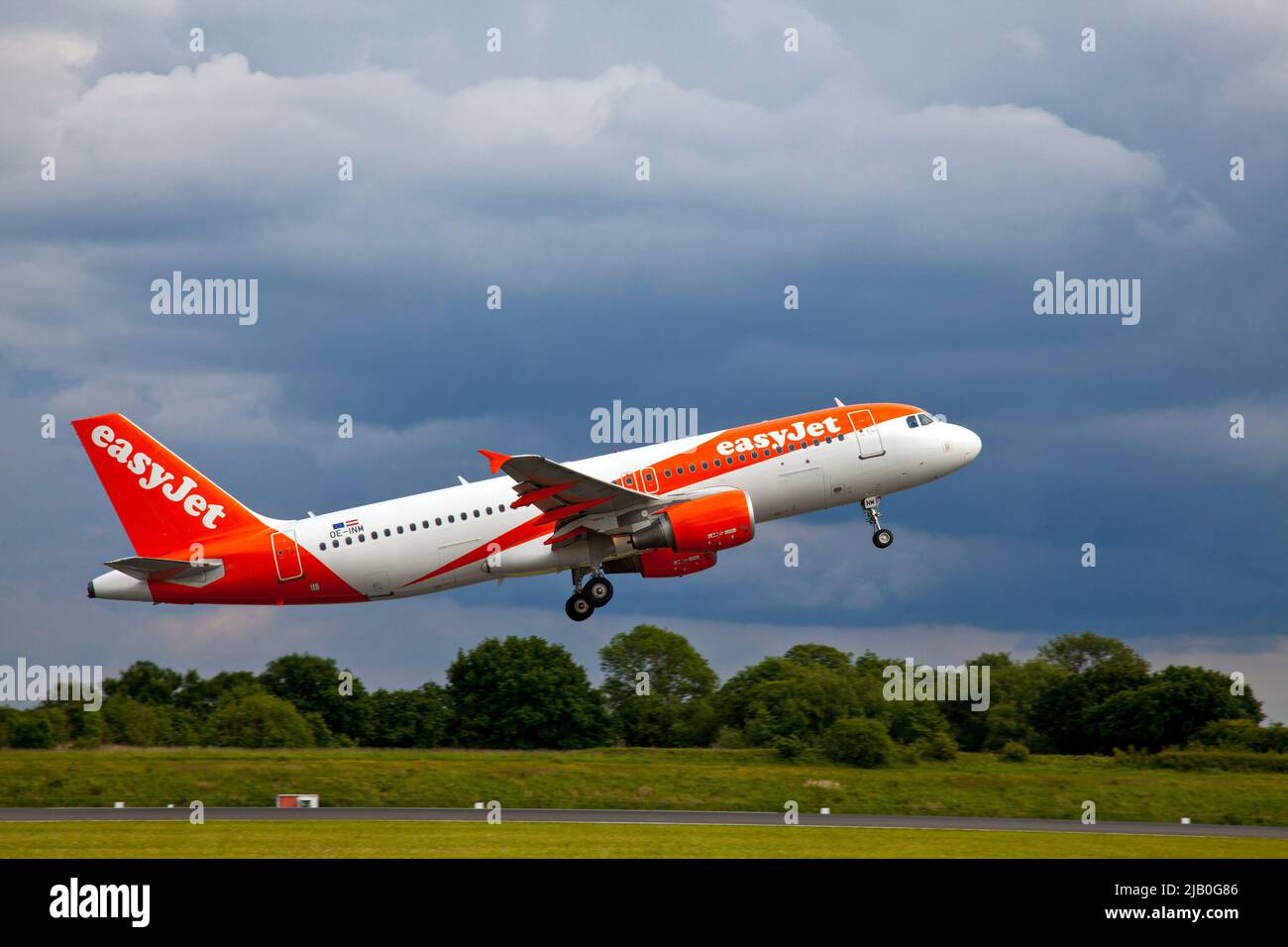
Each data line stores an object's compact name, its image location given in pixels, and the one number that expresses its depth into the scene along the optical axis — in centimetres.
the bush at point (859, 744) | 6944
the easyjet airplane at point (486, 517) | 5419
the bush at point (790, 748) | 7175
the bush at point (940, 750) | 7538
